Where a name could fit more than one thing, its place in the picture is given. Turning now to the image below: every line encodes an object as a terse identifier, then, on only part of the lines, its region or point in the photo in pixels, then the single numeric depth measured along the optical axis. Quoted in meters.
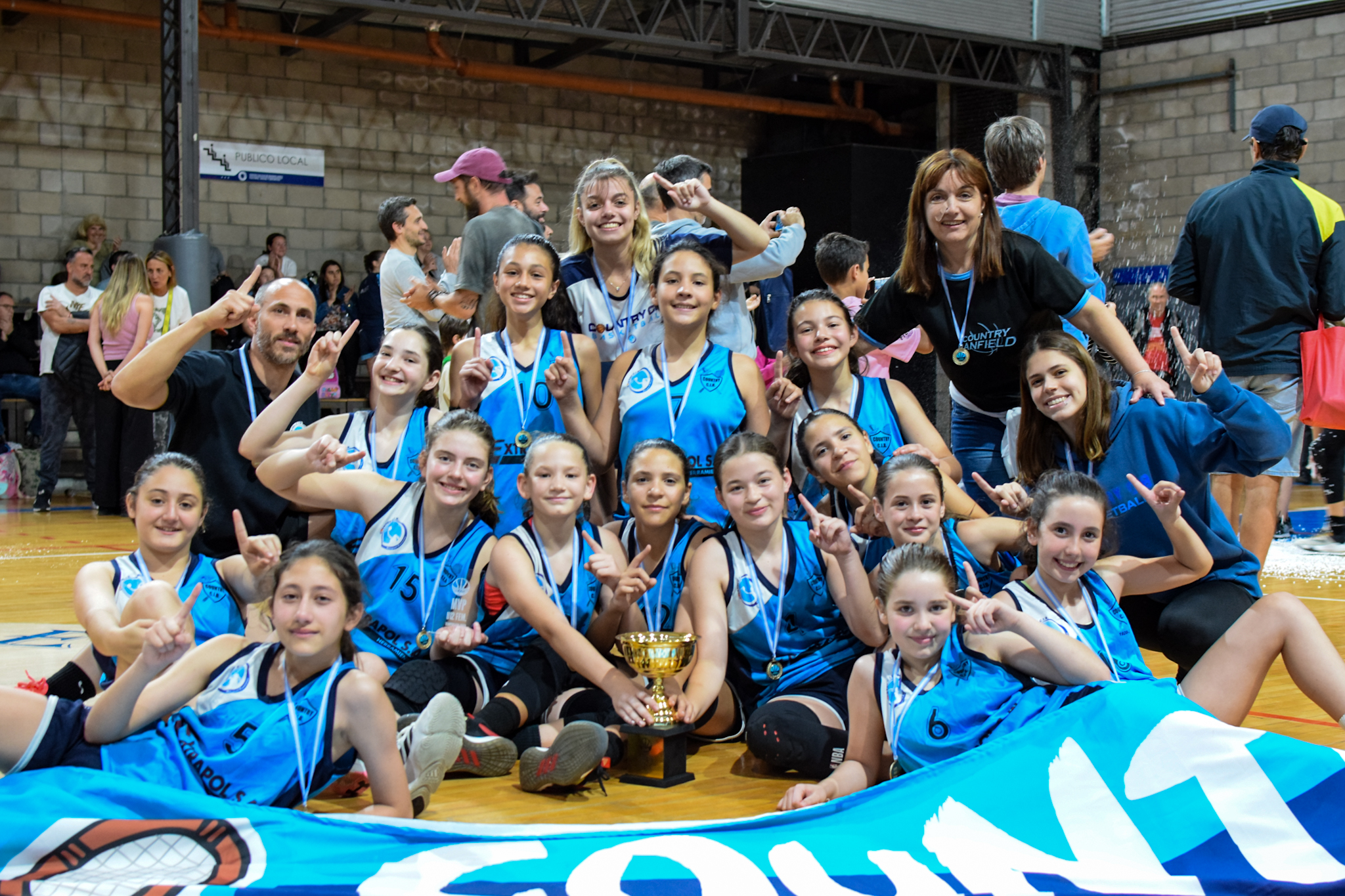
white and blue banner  2.13
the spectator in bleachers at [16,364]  10.28
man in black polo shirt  3.62
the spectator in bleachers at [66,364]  9.28
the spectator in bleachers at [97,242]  10.83
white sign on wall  12.12
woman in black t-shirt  3.57
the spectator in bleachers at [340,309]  11.09
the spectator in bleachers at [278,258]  11.75
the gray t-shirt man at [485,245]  4.92
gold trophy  3.03
